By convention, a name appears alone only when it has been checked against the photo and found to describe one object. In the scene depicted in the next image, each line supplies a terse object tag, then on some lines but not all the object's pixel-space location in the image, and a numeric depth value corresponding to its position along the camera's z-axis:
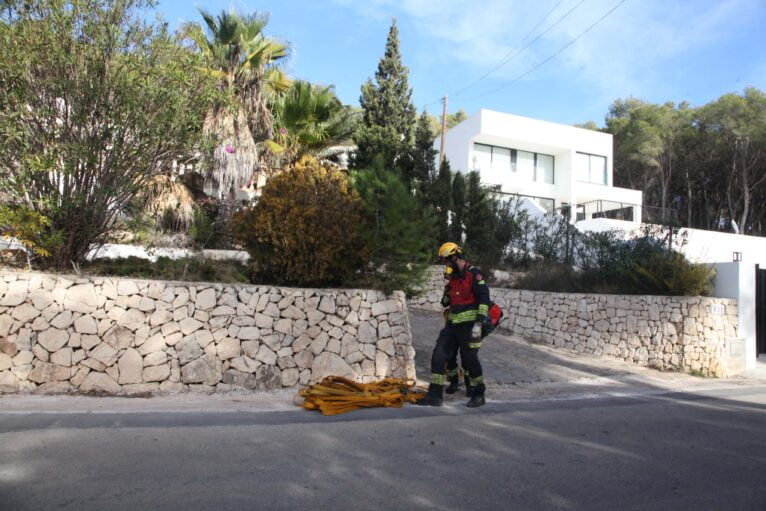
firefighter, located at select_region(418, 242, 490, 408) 6.50
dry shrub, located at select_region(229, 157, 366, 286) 7.72
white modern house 26.36
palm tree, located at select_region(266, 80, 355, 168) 15.38
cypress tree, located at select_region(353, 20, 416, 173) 15.38
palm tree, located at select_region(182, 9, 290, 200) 14.05
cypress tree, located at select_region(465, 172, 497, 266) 15.54
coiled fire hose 6.07
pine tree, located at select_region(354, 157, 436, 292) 8.33
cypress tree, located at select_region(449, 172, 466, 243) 15.86
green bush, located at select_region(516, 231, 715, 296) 11.33
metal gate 11.90
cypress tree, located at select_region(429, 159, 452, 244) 15.57
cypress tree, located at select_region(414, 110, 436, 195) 15.70
